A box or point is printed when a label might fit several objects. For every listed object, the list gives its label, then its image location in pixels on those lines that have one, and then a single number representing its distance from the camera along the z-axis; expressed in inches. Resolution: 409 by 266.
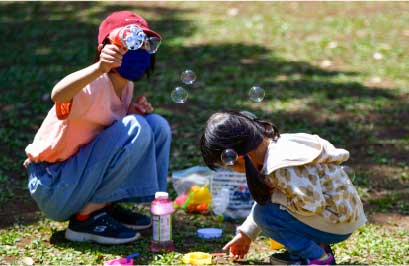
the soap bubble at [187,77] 328.2
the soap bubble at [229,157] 269.9
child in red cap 322.7
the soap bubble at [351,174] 384.9
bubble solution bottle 321.4
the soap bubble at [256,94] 315.4
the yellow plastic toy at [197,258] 307.0
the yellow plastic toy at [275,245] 323.0
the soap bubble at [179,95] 329.6
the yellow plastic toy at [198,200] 373.7
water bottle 369.7
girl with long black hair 276.1
